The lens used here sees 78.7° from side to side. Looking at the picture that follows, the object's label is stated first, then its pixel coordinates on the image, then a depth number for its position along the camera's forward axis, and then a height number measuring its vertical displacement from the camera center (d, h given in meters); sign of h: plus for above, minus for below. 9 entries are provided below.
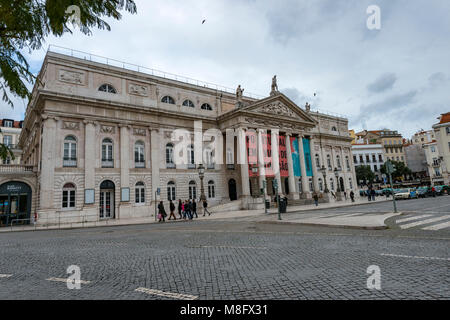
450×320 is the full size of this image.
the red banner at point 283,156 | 35.79 +5.06
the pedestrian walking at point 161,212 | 21.25 -0.77
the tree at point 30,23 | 3.66 +2.54
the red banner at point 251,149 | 32.16 +5.59
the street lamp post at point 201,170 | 25.30 +2.63
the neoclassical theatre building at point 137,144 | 24.45 +6.27
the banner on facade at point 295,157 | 37.52 +5.04
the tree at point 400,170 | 74.69 +4.47
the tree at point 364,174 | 72.12 +3.94
